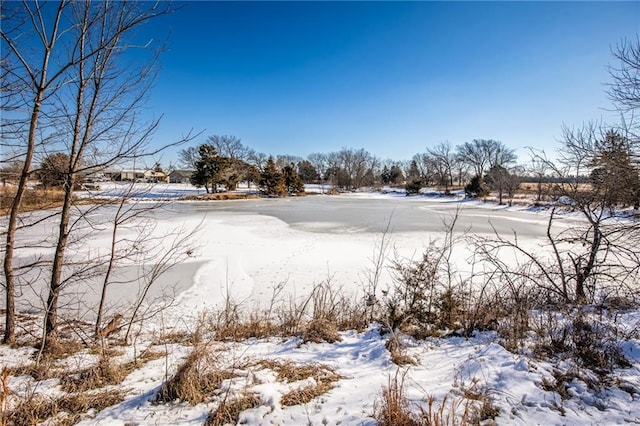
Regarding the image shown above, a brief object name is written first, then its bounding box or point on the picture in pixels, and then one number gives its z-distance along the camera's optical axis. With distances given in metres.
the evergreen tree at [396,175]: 70.69
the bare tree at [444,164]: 55.34
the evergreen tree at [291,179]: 44.28
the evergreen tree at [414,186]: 45.41
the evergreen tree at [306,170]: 73.56
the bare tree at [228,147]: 54.53
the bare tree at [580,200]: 4.05
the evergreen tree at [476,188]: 34.59
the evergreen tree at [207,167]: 34.34
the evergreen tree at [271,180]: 39.91
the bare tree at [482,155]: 50.91
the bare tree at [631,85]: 4.51
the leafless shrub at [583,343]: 2.51
